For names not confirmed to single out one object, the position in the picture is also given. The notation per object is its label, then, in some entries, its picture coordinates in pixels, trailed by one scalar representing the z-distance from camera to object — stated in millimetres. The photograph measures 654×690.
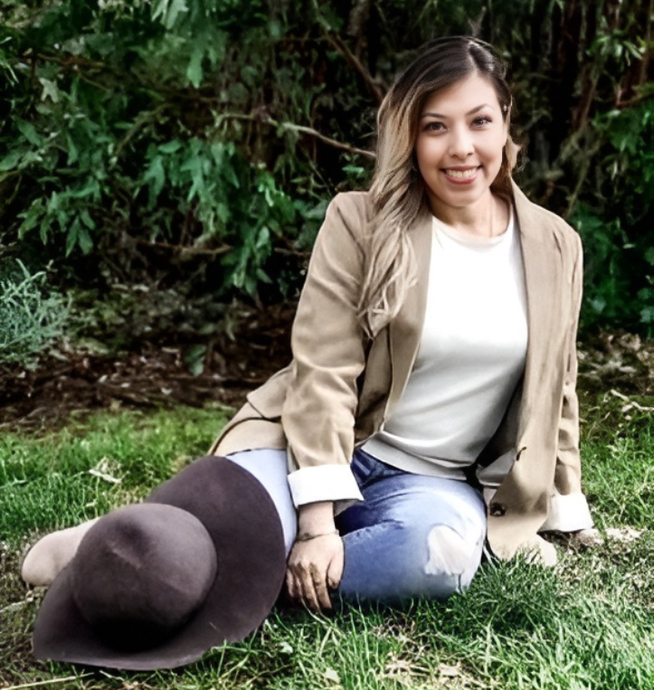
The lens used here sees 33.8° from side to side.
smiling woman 2498
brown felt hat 2294
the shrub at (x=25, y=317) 4230
